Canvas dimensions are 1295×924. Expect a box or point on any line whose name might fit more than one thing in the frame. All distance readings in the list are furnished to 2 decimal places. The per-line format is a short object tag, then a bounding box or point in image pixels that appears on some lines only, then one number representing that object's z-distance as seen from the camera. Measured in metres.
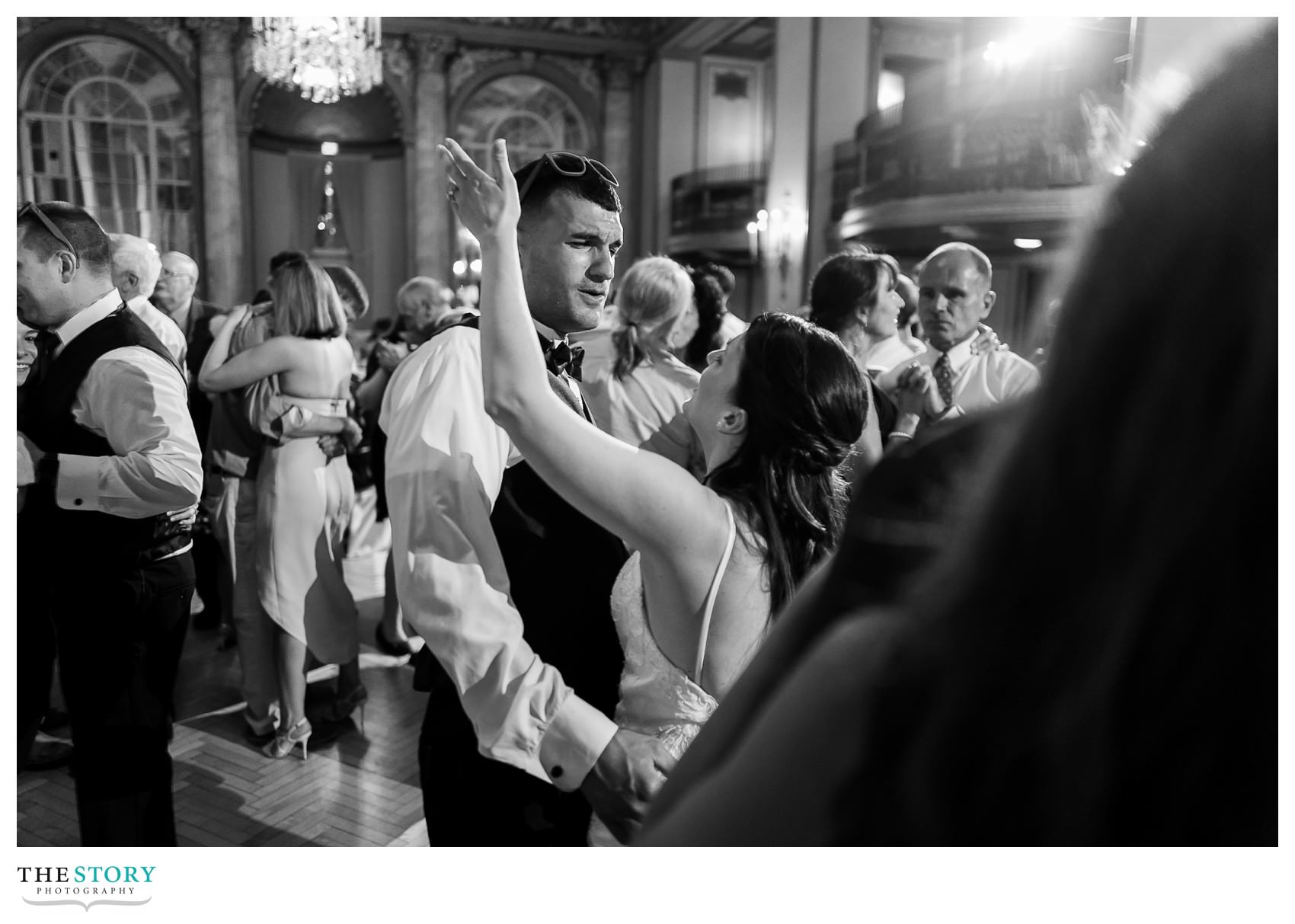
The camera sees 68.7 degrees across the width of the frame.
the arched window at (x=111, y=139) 11.81
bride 1.21
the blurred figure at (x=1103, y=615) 0.38
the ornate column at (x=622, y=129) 14.02
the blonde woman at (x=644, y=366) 2.98
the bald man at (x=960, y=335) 2.96
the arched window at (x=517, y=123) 13.84
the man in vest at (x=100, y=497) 2.02
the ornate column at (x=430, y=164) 13.20
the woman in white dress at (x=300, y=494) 3.22
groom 1.37
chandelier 7.72
